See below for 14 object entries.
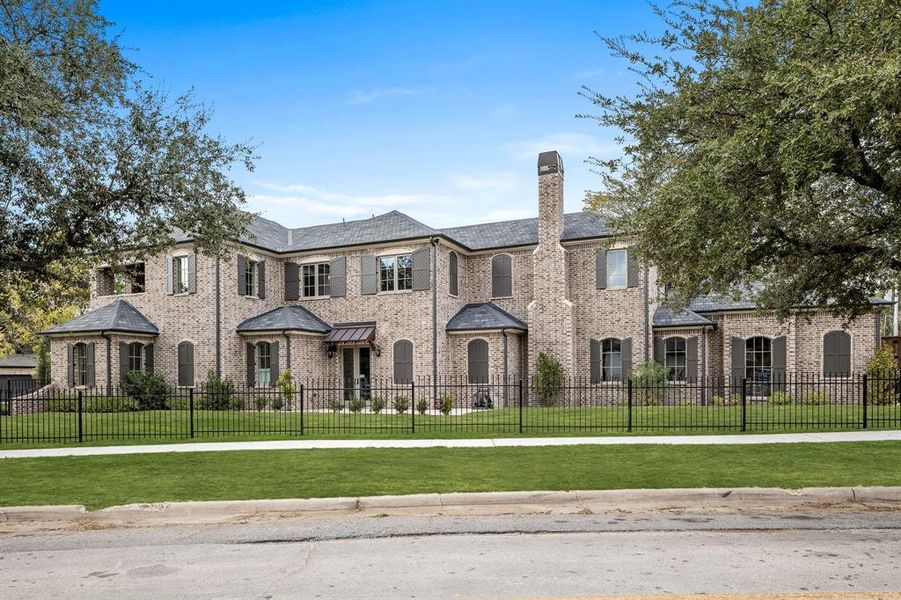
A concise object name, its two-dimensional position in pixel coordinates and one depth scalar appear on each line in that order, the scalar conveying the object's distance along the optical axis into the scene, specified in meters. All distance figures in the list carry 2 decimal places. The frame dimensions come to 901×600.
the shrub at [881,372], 22.41
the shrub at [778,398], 23.39
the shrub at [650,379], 24.45
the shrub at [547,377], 25.86
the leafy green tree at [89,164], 12.20
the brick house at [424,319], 26.42
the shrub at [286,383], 25.70
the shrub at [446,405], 19.20
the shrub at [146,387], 25.25
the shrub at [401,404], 19.28
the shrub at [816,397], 23.81
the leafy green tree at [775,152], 8.70
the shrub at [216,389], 24.86
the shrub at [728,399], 23.18
